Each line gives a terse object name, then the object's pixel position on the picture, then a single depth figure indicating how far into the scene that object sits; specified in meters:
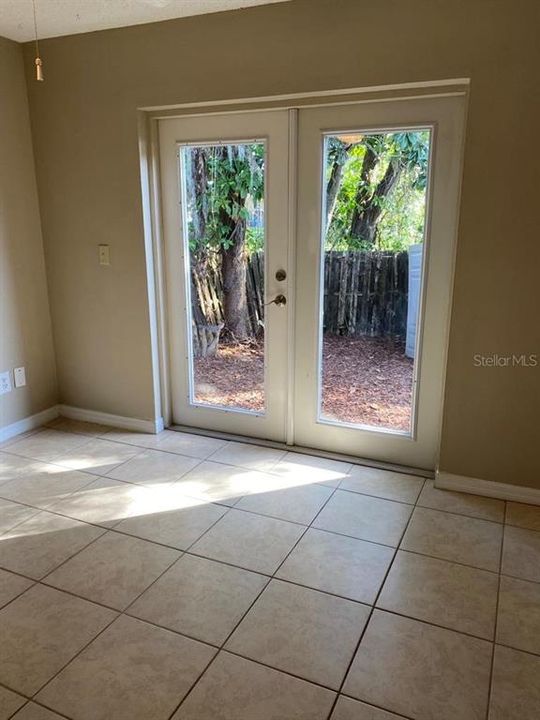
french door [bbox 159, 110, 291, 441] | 2.91
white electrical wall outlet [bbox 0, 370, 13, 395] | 3.30
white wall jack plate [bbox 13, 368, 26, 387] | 3.39
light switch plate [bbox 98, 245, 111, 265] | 3.26
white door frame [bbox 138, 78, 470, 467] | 2.48
